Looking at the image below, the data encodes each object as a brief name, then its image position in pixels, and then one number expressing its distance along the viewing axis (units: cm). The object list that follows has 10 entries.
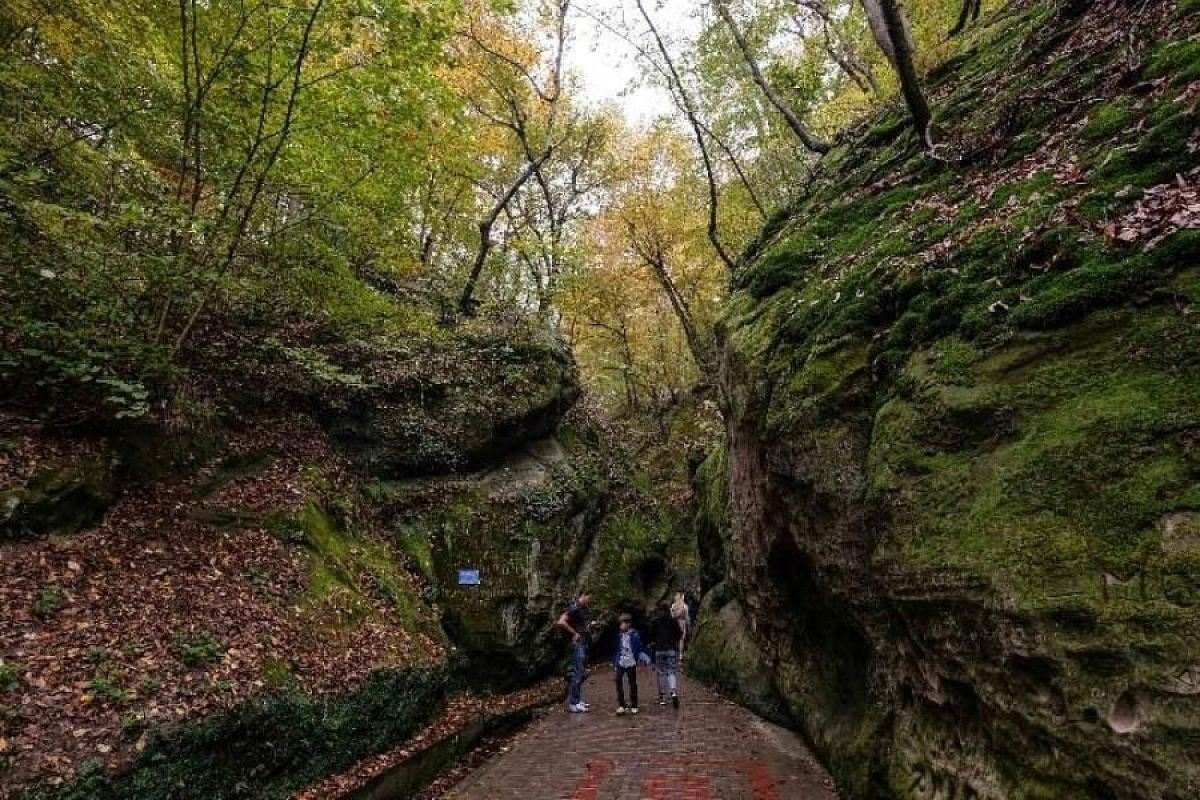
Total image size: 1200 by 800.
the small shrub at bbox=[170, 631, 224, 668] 648
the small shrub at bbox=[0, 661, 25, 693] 516
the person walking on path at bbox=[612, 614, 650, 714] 1031
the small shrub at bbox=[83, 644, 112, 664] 585
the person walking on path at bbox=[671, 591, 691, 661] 1566
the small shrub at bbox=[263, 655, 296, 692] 696
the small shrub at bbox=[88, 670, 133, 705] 558
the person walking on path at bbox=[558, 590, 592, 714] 1083
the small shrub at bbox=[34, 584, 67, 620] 600
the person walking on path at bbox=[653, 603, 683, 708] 1052
